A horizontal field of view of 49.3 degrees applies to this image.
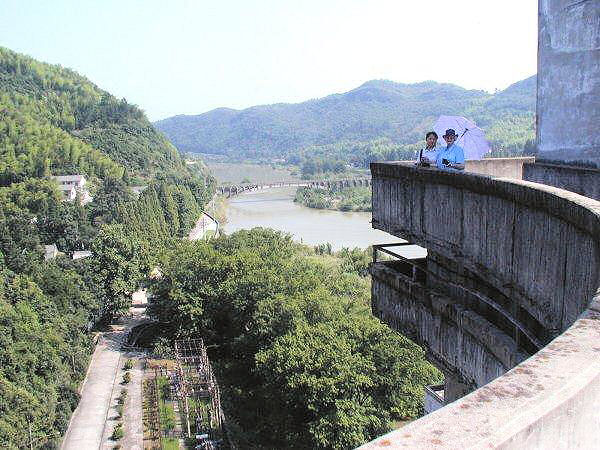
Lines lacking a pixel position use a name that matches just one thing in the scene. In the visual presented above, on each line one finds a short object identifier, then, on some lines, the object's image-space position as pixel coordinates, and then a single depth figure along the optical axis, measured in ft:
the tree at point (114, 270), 123.75
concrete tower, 20.92
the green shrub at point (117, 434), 75.25
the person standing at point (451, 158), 21.13
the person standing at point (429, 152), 22.35
